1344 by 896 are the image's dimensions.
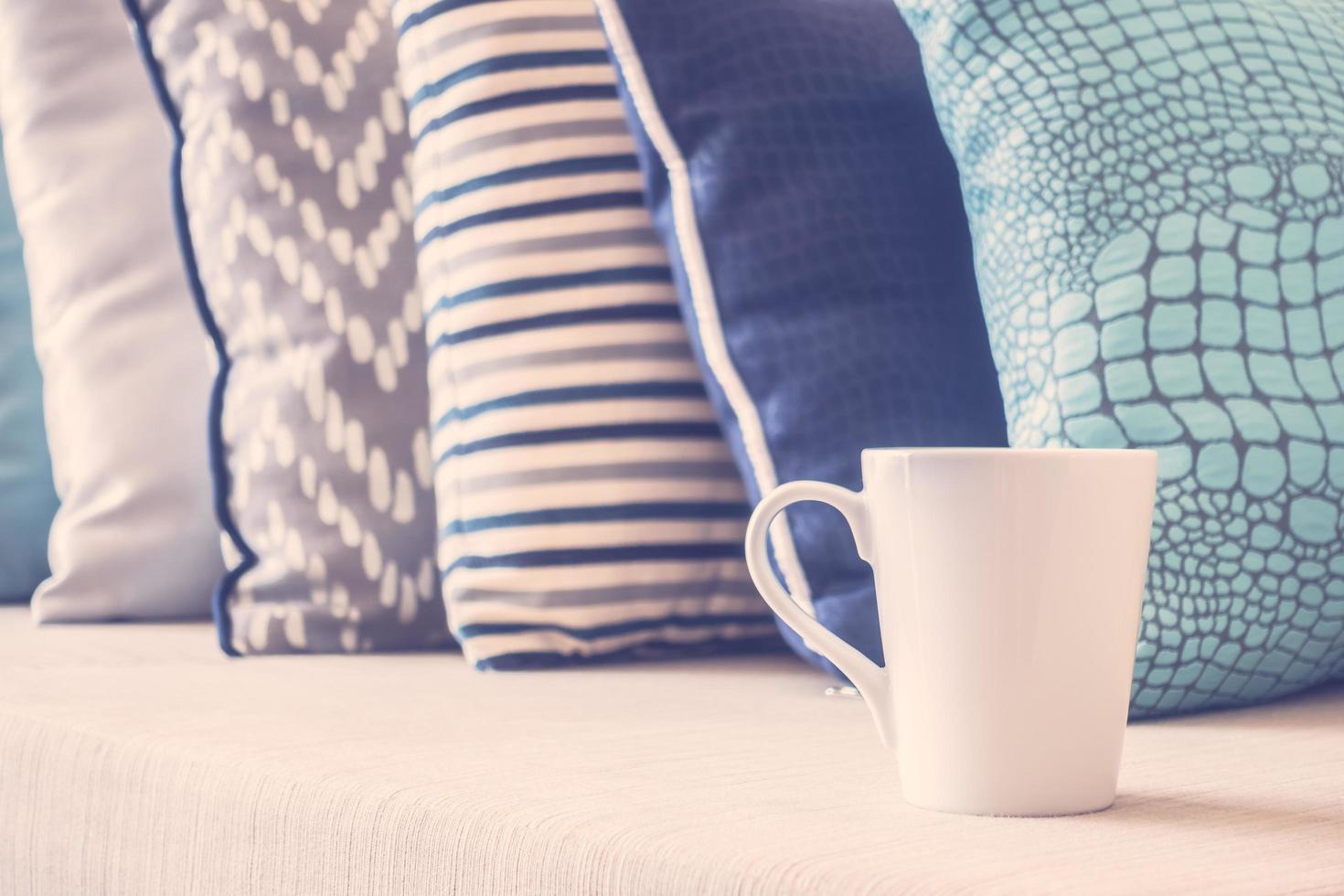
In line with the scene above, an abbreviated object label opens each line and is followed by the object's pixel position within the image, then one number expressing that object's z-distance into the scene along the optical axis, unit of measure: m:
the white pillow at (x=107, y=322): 1.57
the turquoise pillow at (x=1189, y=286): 1.10
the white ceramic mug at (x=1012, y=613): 0.95
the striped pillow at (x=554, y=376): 1.28
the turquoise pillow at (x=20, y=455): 1.78
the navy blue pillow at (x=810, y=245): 1.21
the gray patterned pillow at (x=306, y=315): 1.35
